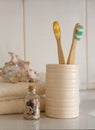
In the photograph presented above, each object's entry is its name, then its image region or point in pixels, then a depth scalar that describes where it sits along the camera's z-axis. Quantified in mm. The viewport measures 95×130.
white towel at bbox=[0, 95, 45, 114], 672
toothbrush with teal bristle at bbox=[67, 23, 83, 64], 666
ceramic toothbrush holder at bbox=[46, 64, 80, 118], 650
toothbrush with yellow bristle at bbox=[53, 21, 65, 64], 676
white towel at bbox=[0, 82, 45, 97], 687
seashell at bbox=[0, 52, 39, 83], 740
